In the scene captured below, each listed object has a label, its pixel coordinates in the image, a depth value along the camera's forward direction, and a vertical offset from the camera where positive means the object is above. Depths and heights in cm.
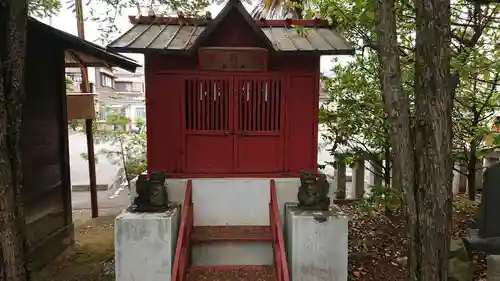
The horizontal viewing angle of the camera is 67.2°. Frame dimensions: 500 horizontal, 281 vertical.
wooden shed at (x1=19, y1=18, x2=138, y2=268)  589 -42
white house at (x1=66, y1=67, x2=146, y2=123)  1147 +197
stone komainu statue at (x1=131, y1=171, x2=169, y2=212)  520 -112
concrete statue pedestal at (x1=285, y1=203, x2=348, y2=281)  501 -177
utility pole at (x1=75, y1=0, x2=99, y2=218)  843 -73
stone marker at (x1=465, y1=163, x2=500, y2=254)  522 -140
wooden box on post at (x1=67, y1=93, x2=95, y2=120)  804 +18
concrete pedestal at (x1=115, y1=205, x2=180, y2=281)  484 -173
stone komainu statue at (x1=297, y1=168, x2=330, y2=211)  529 -110
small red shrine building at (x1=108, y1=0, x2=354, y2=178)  549 +16
